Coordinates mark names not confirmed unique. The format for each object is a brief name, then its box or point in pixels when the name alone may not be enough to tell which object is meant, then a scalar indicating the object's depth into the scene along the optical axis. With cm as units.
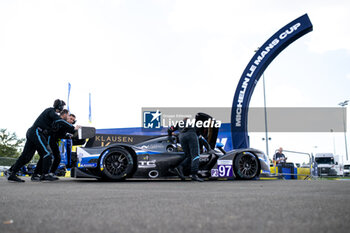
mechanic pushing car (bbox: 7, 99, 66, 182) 680
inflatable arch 1323
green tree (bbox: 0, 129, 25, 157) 4991
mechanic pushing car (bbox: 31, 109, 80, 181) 702
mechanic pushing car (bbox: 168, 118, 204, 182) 722
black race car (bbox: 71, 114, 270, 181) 701
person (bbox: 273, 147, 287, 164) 1438
